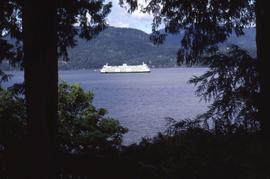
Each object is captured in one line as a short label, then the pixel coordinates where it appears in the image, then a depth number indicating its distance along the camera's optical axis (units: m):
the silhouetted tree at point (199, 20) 8.77
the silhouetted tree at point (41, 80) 5.32
